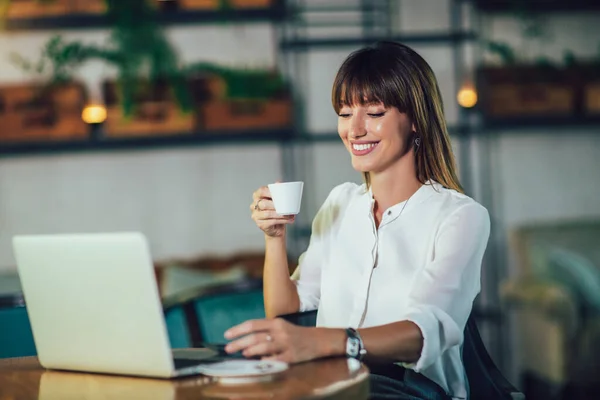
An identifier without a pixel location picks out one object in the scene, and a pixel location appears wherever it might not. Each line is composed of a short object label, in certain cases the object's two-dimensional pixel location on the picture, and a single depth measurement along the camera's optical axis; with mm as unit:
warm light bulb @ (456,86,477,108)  4648
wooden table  1240
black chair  1672
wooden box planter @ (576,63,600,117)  4633
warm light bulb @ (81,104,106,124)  4270
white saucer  1326
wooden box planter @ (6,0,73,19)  4277
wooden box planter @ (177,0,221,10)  4398
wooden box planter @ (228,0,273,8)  4434
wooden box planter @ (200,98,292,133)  4312
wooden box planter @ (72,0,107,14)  4320
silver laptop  1293
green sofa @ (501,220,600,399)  4062
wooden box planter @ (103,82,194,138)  4254
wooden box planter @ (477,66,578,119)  4555
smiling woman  1601
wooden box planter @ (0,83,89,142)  4211
